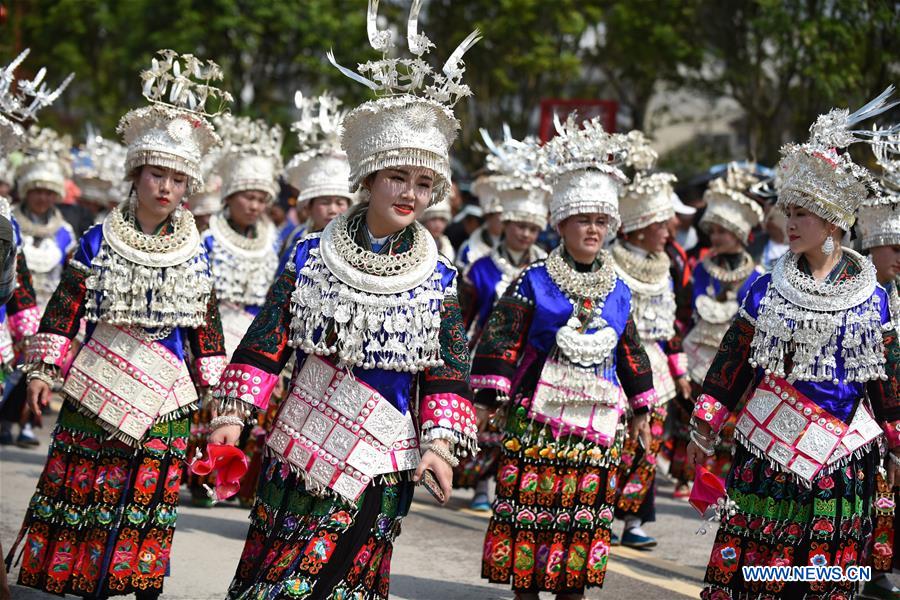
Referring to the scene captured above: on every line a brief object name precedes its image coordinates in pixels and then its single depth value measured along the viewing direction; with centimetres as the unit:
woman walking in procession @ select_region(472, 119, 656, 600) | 1386
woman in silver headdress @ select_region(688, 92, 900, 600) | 1216
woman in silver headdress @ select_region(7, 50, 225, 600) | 1271
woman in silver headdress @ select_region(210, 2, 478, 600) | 1000
